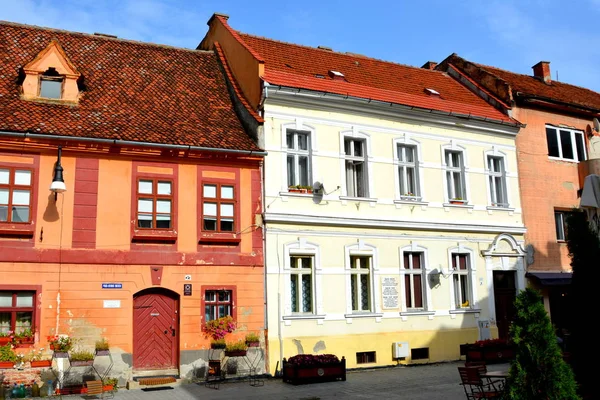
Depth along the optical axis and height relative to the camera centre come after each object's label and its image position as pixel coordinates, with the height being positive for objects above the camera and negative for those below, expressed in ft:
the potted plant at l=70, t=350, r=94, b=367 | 46.39 -2.89
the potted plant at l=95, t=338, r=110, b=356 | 48.44 -2.28
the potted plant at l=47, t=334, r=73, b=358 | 46.65 -1.84
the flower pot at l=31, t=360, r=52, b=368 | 46.19 -3.12
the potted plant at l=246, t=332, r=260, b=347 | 54.19 -2.19
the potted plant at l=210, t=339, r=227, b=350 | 52.95 -2.39
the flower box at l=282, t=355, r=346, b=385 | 51.11 -4.84
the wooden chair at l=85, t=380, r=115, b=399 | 44.06 -4.74
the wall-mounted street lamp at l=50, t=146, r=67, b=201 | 46.26 +10.26
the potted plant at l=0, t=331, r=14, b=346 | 45.96 -1.09
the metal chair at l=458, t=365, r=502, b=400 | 38.51 -4.64
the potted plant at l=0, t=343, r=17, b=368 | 45.21 -2.50
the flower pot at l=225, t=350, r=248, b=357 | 52.03 -3.13
